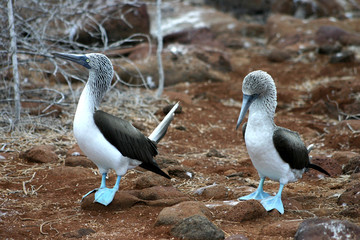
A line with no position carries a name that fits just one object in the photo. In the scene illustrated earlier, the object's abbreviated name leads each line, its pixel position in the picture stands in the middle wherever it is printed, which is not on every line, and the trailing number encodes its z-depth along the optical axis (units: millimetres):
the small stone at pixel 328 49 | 22766
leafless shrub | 12302
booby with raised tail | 7555
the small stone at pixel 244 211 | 7035
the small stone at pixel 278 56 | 22859
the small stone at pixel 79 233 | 6477
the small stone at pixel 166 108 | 13902
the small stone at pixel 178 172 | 9461
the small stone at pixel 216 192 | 8211
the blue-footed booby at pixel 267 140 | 7473
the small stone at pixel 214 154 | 11254
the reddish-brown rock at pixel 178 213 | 6637
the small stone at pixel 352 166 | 9539
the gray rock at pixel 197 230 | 6141
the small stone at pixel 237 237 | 6016
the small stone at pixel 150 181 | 8695
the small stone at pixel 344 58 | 21344
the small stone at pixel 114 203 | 7703
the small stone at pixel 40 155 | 10250
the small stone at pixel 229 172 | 9906
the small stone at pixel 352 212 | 7004
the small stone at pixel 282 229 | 6395
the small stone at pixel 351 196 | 7488
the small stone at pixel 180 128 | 13539
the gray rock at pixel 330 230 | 5730
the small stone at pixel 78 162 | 9961
